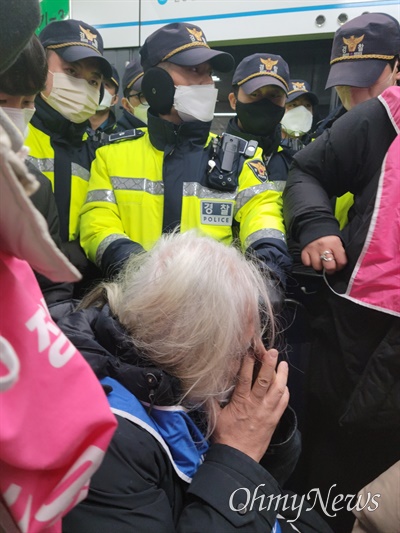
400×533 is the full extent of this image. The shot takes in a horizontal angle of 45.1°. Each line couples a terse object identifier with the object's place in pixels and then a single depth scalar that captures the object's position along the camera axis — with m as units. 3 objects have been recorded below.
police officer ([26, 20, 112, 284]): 2.08
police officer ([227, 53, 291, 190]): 2.52
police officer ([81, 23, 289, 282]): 1.78
